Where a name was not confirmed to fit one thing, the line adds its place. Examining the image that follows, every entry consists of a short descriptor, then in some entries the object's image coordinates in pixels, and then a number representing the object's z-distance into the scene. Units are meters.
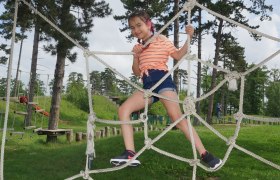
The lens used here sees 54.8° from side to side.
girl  2.14
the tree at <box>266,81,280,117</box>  29.88
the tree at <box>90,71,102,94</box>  42.84
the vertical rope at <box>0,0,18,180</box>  2.43
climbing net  2.13
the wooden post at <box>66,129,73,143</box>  8.56
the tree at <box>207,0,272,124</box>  11.26
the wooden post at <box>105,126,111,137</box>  10.31
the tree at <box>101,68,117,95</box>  40.99
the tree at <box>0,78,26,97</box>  26.74
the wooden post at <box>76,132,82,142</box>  8.79
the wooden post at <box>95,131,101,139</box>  9.44
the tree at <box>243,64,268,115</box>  31.91
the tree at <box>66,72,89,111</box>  17.88
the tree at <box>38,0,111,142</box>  6.79
